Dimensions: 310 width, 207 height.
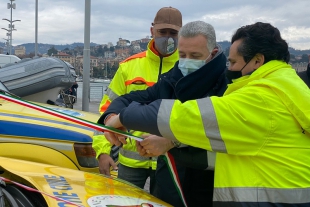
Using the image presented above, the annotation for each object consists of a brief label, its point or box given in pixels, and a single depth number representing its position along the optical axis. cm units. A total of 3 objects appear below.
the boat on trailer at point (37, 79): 658
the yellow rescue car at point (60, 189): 179
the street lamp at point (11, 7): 3222
